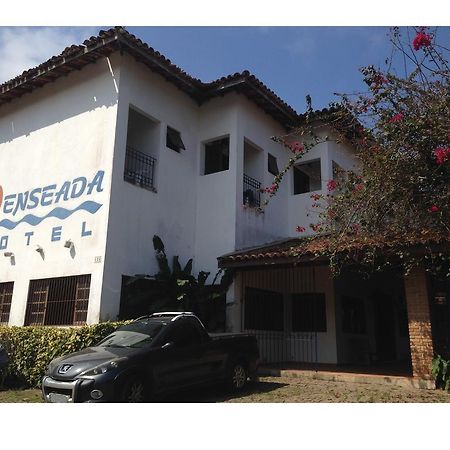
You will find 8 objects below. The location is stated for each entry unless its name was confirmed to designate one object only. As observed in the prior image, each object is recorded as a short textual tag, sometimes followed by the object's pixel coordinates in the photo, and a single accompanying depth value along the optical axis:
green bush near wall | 10.05
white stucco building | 12.04
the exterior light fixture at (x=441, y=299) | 10.34
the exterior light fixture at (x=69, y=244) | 12.13
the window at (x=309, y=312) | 14.91
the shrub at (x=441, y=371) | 9.36
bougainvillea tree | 8.51
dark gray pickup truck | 7.10
